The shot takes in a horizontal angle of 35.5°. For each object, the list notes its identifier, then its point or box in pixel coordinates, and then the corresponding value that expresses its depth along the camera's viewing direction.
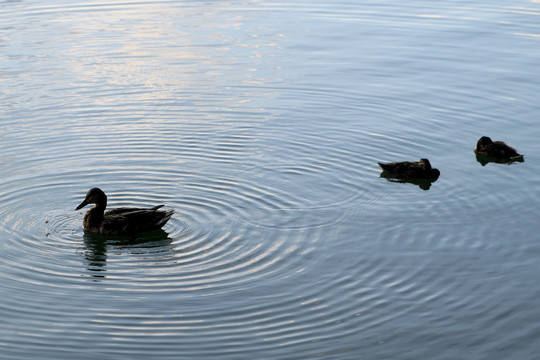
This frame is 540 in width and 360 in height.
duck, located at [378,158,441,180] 15.27
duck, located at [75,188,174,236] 13.16
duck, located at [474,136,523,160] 16.09
